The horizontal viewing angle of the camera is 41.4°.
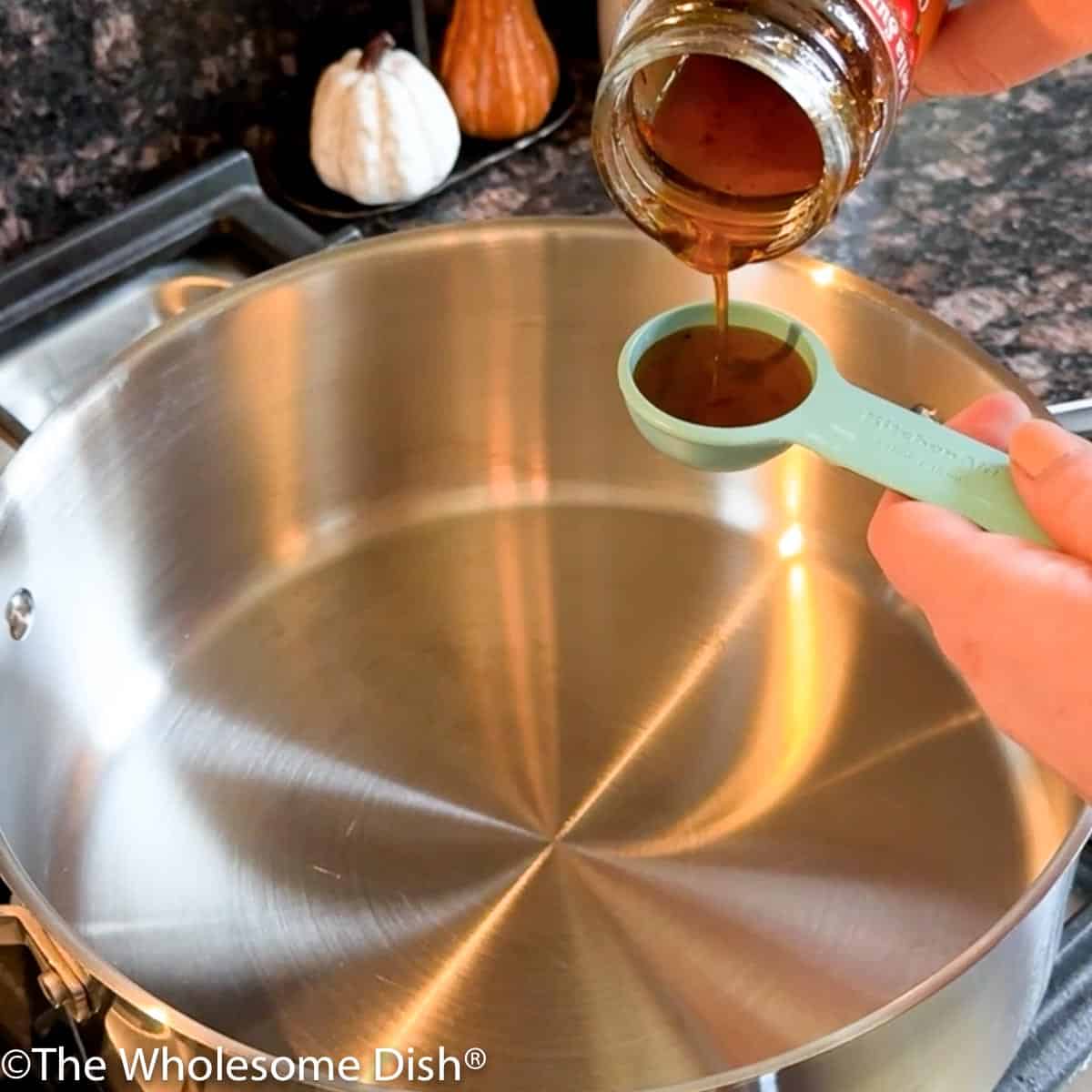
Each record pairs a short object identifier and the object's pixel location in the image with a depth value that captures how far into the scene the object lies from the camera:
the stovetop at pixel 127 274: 0.71
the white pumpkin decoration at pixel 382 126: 0.76
